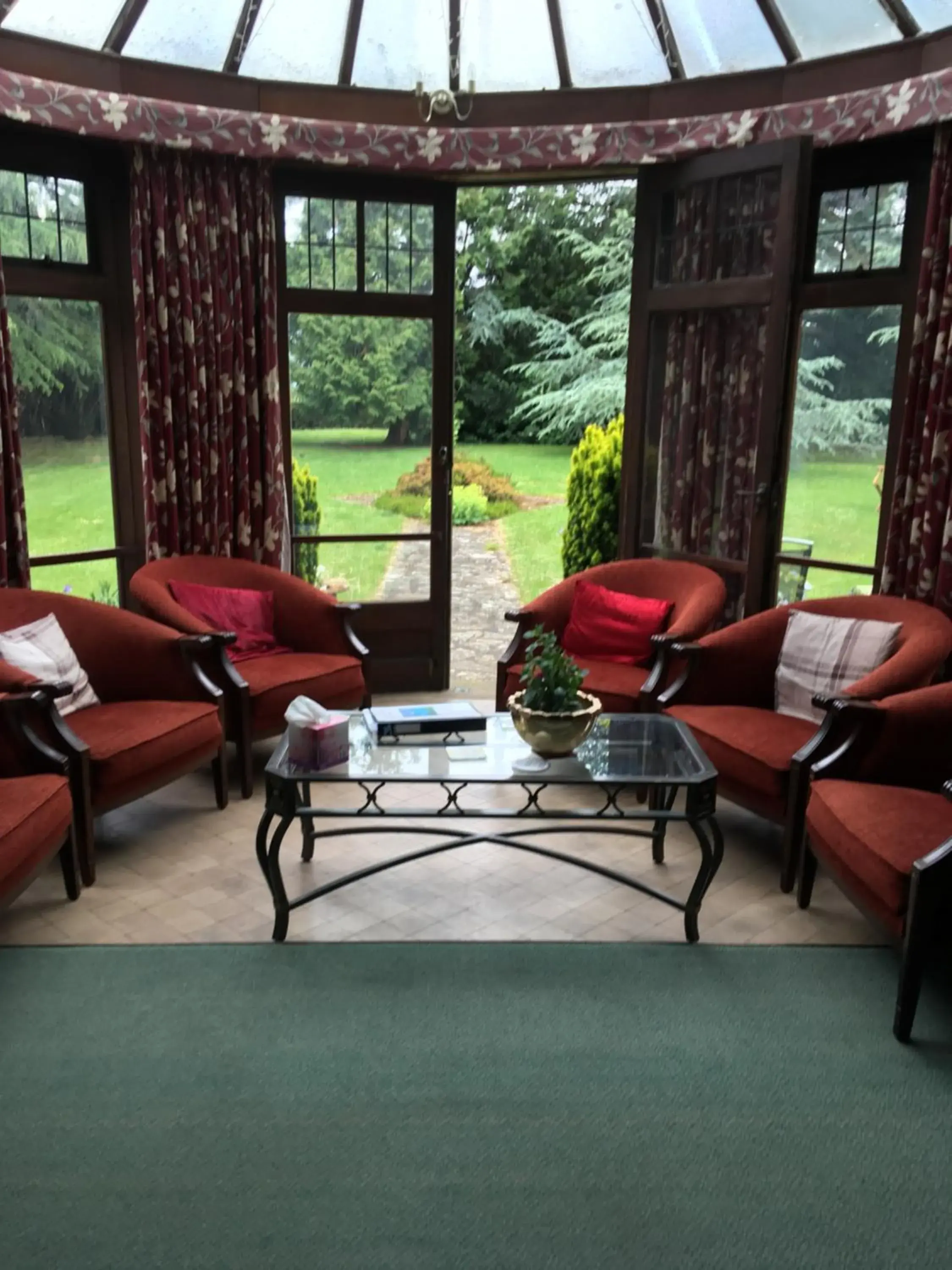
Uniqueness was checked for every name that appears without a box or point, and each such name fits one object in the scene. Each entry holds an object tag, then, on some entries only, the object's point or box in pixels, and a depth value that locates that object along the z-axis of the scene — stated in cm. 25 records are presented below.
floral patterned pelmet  346
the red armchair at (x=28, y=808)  254
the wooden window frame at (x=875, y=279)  370
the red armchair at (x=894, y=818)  230
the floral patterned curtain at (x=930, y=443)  347
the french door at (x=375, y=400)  453
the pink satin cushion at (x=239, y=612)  408
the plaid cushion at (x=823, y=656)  343
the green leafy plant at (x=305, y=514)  478
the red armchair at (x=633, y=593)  374
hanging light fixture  427
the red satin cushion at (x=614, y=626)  407
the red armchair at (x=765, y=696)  307
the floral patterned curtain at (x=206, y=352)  409
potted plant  284
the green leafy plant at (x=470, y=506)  998
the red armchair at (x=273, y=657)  376
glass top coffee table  271
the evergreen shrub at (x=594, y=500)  601
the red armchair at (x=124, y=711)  303
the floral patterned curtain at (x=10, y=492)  364
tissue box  278
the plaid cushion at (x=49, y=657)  326
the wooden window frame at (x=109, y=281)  391
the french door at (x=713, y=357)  387
